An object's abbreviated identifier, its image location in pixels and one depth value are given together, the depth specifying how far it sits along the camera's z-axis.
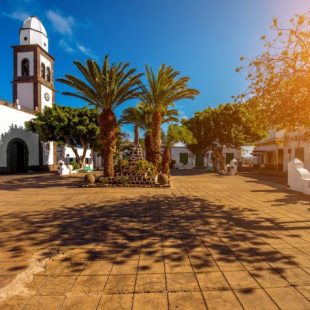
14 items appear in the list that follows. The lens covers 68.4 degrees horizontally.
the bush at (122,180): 15.45
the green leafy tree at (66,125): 27.14
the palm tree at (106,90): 16.17
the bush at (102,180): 15.77
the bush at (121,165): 16.59
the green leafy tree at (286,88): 7.47
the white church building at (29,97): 29.06
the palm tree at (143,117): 21.59
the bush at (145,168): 16.09
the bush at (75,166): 33.16
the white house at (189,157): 45.56
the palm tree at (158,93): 17.72
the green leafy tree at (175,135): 22.06
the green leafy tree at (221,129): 28.67
